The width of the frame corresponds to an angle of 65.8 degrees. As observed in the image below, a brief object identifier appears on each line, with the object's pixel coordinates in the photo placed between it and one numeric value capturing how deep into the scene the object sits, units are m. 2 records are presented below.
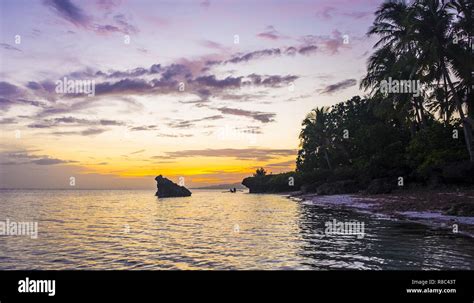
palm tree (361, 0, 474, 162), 27.98
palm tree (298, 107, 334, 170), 64.38
